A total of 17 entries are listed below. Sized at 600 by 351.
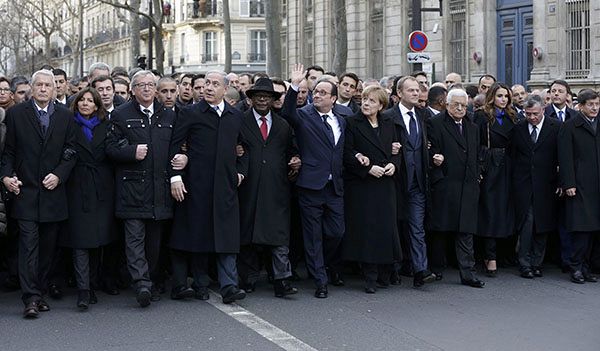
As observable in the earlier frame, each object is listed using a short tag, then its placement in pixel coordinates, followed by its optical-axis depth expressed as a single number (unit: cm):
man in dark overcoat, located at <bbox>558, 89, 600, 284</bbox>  1252
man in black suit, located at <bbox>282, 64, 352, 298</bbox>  1149
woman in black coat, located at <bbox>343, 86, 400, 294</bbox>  1159
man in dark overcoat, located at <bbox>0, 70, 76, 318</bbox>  1046
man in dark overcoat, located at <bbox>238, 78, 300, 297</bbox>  1129
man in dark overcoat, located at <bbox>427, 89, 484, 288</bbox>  1212
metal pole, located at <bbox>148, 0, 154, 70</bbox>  4233
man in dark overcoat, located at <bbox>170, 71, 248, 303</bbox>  1095
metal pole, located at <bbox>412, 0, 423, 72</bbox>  2330
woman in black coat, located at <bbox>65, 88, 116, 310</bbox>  1078
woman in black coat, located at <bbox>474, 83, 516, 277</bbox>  1269
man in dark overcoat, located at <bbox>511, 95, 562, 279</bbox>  1278
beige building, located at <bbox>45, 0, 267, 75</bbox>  7162
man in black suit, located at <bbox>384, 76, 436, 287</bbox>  1189
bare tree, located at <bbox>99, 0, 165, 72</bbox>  4000
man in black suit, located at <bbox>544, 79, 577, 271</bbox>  1373
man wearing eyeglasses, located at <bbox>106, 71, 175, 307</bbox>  1073
